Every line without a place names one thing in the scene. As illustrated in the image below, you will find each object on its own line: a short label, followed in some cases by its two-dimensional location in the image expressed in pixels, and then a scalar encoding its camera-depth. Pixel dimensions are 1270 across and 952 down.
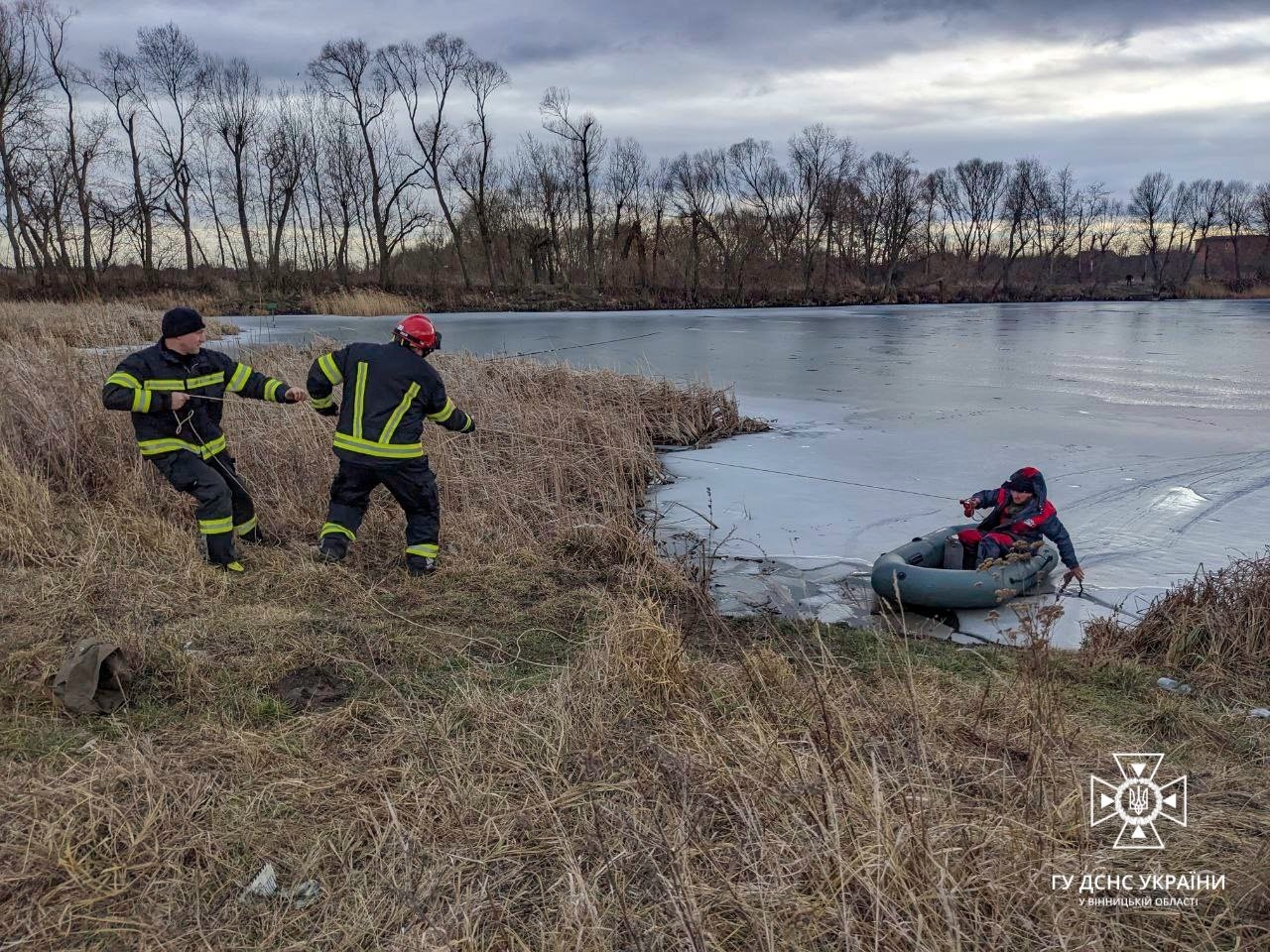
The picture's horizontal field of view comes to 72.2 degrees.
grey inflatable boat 4.62
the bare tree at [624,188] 41.59
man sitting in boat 4.98
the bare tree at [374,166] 36.53
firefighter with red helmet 4.68
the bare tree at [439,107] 36.72
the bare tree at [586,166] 38.71
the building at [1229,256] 54.47
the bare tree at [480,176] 36.50
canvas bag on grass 3.14
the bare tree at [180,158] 34.97
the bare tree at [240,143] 35.81
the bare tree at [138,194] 34.19
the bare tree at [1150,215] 53.97
